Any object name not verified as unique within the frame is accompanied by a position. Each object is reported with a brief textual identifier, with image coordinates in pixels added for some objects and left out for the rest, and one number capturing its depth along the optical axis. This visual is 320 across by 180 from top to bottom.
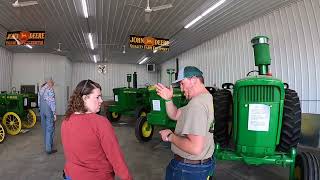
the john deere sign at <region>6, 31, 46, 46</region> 6.77
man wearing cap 1.47
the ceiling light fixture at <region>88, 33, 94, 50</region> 8.51
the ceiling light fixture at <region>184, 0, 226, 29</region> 5.41
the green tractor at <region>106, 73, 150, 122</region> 8.31
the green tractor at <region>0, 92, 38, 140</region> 6.59
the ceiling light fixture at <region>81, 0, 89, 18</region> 5.45
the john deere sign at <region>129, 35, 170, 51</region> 7.45
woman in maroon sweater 1.33
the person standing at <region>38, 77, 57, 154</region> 4.53
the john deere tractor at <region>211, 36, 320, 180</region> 2.58
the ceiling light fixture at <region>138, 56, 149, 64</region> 13.53
